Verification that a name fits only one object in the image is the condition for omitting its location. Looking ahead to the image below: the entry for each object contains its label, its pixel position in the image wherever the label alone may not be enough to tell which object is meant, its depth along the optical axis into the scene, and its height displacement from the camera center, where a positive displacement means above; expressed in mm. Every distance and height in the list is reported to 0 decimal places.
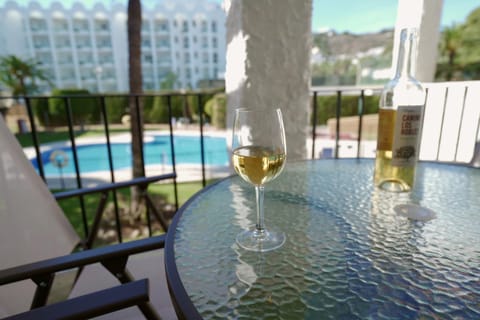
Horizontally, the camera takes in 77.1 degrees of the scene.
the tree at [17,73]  16344 +1998
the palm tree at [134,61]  4176 +668
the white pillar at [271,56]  1901 +324
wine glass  669 -90
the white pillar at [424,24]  2662 +717
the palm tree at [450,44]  15986 +3170
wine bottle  872 -47
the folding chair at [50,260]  603 -426
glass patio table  513 -327
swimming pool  11781 -1951
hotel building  28328 +6700
